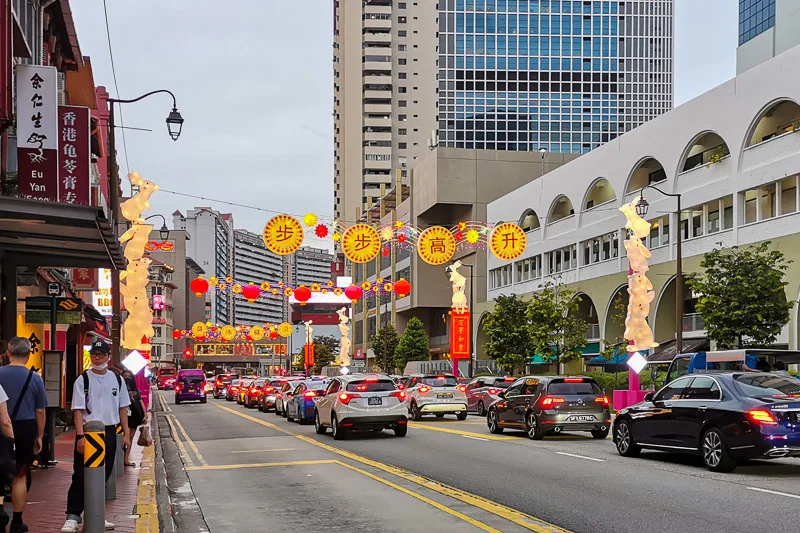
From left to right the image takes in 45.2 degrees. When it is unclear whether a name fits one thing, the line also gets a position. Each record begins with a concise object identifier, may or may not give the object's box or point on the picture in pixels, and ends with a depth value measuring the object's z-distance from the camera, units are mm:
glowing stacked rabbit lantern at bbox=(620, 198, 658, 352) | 32875
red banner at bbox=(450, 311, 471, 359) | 57525
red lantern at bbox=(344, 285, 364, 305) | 48625
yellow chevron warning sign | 8383
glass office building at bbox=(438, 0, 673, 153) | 143625
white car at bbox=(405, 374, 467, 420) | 33188
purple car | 57844
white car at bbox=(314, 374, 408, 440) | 23875
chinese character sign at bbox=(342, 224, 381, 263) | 36000
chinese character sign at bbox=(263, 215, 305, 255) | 33281
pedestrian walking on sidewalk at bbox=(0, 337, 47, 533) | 9664
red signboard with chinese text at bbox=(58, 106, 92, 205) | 21781
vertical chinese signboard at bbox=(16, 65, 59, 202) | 19781
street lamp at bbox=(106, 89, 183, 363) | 24453
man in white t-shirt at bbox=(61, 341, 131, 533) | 10078
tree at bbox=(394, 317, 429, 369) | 87375
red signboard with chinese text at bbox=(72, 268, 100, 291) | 37906
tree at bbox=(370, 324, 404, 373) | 92062
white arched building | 40344
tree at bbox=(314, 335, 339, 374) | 138625
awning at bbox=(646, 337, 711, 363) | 44375
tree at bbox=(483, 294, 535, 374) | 50844
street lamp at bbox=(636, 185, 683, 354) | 33531
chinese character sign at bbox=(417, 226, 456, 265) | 37719
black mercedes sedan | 14656
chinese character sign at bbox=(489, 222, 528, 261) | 39531
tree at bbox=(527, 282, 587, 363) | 48344
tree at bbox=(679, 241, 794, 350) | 31703
